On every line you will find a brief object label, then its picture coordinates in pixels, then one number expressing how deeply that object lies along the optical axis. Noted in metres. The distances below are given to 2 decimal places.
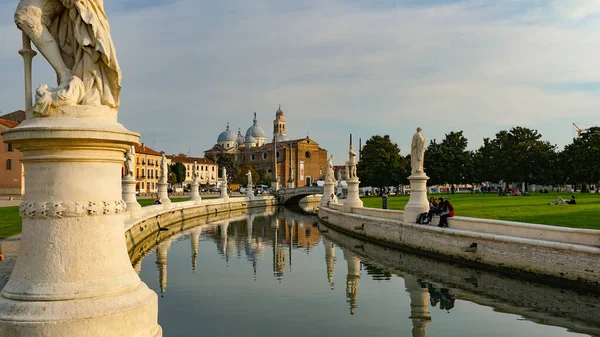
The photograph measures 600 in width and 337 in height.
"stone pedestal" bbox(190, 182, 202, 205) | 39.84
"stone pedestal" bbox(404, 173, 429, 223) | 18.50
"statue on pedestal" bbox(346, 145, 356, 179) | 29.16
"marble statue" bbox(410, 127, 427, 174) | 18.77
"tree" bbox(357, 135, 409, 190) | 64.69
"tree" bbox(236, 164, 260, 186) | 108.06
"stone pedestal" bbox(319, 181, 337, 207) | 38.88
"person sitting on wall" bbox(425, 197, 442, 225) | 17.47
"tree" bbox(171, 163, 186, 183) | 96.81
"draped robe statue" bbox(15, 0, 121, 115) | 4.77
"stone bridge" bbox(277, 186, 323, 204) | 62.69
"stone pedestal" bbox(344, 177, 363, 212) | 27.97
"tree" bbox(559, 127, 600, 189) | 55.75
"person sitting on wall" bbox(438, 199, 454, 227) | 16.77
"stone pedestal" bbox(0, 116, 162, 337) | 4.43
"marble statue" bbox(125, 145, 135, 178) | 22.38
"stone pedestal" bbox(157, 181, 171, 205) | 31.23
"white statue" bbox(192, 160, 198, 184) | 41.13
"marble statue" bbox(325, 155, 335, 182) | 40.49
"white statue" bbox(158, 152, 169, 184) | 32.59
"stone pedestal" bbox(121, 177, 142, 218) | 21.88
